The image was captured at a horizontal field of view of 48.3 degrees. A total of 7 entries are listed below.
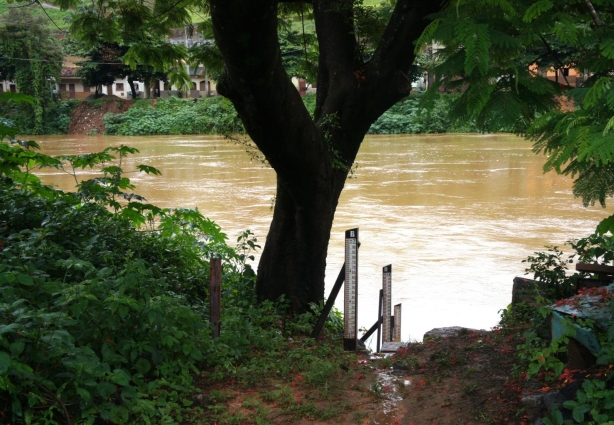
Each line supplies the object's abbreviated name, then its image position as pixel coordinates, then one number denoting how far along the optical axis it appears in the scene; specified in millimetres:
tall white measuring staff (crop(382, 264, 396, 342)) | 6785
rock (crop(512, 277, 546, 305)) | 5798
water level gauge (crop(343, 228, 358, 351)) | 5754
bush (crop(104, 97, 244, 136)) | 44375
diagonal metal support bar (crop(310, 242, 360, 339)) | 5867
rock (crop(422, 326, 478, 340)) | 6062
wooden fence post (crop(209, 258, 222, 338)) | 4910
